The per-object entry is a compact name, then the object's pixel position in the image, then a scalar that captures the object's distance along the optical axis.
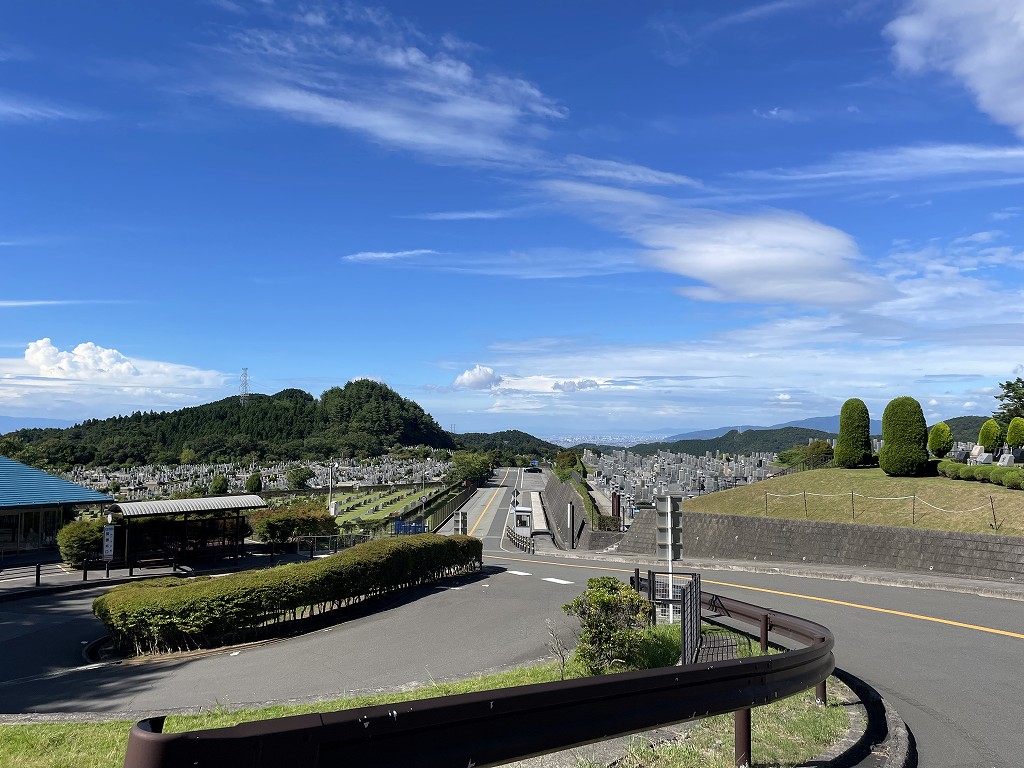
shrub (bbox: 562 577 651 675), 8.78
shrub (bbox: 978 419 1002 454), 30.47
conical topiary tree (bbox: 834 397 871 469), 31.75
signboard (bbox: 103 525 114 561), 22.64
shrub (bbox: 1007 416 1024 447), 27.23
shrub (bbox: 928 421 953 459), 28.62
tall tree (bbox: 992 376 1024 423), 47.09
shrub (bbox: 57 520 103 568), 23.58
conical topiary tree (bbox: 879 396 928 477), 26.59
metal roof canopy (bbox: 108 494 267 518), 23.64
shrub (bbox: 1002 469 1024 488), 20.97
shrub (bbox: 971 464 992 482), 23.19
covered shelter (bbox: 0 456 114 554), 26.62
